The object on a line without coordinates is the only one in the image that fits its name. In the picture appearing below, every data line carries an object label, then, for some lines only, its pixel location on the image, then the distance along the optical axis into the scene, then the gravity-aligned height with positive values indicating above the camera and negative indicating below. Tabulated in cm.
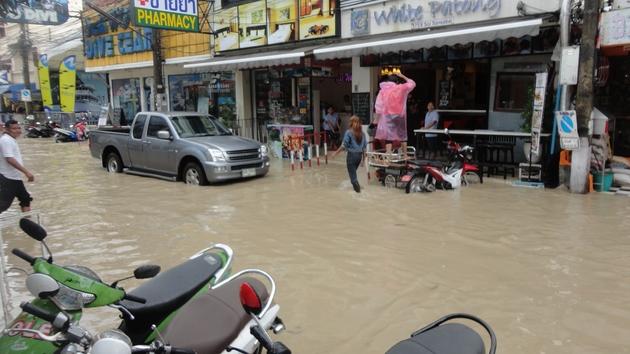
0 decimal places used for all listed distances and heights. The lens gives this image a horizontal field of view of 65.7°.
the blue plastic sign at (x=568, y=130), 912 -50
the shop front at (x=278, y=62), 1525 +140
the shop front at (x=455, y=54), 1086 +130
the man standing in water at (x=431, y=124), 1322 -53
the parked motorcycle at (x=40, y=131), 2727 -128
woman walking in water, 994 -84
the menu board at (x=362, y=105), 1482 -1
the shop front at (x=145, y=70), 2048 +184
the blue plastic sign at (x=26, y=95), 3325 +88
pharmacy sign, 1541 +305
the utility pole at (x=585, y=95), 891 +15
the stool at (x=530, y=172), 1026 -145
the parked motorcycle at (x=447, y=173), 979 -140
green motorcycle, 231 -119
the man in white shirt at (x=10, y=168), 719 -89
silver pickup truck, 1084 -101
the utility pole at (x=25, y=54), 3678 +420
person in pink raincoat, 1073 -19
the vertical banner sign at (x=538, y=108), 964 -9
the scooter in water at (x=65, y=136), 2425 -140
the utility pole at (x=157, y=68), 1733 +139
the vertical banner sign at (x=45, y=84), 2966 +144
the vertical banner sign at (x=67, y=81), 2534 +138
